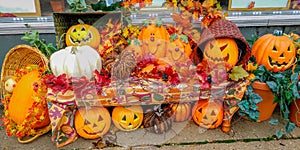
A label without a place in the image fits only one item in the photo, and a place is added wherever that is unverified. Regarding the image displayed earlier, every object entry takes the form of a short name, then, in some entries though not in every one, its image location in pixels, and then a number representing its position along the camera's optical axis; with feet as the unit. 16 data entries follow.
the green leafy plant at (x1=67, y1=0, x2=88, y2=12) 8.36
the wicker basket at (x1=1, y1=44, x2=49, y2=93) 7.66
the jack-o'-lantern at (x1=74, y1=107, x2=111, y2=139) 7.32
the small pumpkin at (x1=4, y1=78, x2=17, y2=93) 7.83
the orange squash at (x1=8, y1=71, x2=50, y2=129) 7.45
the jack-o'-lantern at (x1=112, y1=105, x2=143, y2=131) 7.52
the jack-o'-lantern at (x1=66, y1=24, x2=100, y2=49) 8.35
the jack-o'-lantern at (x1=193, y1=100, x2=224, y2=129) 7.66
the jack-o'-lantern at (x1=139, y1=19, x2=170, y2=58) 8.01
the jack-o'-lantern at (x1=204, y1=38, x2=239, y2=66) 7.43
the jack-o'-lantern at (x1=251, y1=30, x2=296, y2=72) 7.52
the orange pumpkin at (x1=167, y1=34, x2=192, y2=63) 8.01
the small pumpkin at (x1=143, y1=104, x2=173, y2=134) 7.68
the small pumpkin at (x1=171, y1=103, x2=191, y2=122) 7.77
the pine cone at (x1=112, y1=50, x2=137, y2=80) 7.30
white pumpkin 7.00
